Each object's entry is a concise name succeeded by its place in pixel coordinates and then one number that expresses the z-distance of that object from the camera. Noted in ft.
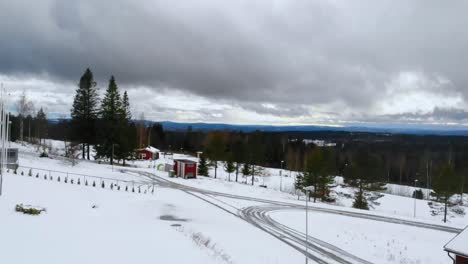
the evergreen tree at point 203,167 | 202.69
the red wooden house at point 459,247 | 45.32
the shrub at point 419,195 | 225.15
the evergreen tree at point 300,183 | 163.19
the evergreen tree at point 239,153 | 210.79
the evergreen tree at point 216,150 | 208.44
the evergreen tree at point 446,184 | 142.61
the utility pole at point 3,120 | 68.94
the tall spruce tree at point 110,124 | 189.98
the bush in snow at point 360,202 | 153.88
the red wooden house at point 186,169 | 168.04
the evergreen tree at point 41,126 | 274.16
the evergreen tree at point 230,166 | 205.05
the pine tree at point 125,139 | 192.65
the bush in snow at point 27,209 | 57.47
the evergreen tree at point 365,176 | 153.89
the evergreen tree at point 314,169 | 157.48
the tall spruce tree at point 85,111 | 189.47
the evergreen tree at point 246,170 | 210.32
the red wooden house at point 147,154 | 255.37
